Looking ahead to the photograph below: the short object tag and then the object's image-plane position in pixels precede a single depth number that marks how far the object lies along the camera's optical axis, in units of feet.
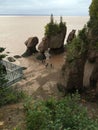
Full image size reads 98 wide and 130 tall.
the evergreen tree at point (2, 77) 17.93
